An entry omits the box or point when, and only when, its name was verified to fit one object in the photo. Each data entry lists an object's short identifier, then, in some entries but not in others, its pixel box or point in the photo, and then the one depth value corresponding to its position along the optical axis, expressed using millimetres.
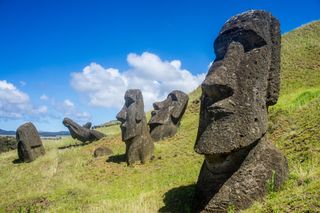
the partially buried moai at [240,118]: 7297
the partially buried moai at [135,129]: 16297
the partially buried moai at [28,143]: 21781
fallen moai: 26266
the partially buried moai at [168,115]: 21547
